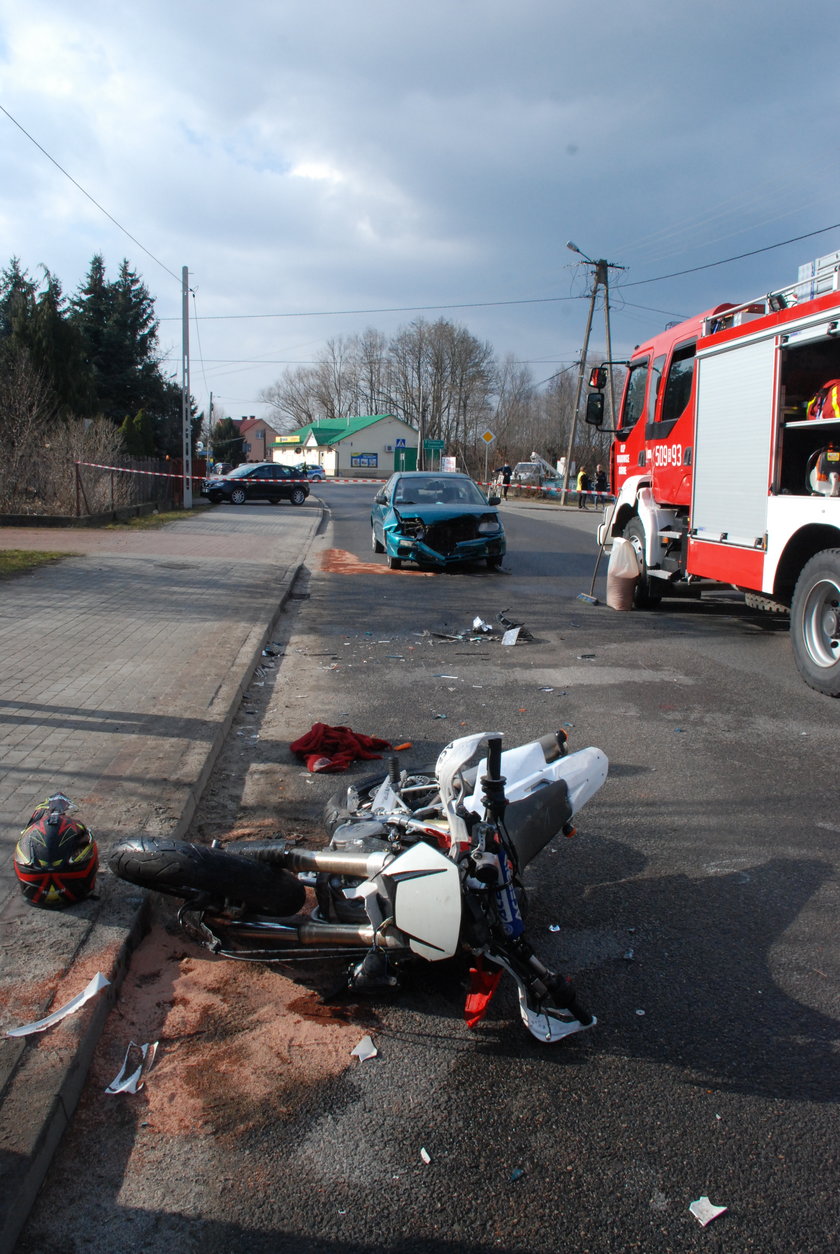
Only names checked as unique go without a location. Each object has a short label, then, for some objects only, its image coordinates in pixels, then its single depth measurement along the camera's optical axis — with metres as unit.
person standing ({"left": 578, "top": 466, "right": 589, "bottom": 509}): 41.59
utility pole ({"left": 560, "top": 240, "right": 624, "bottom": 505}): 39.50
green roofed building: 106.69
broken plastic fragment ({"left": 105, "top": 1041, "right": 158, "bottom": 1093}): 2.74
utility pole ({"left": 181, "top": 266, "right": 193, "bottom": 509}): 31.16
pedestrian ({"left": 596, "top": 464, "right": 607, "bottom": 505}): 45.71
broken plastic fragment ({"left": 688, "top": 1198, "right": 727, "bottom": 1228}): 2.24
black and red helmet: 3.46
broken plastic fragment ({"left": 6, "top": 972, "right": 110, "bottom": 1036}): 2.78
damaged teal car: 15.24
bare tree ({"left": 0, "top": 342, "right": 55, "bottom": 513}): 20.70
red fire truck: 7.62
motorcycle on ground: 2.96
